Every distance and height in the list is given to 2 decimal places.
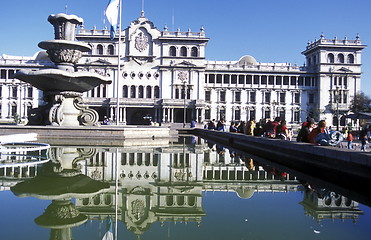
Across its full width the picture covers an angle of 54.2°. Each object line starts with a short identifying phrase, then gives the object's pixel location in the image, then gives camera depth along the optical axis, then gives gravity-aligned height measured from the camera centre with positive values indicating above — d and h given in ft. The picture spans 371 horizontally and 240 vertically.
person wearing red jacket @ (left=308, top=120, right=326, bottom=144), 34.19 -0.78
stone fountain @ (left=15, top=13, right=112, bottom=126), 66.80 +7.11
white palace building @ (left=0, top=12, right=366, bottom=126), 192.24 +22.96
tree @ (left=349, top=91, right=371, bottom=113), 200.75 +11.34
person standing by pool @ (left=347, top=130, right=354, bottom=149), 67.05 -2.76
